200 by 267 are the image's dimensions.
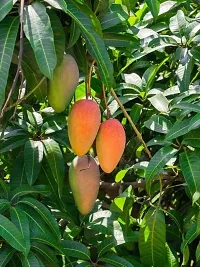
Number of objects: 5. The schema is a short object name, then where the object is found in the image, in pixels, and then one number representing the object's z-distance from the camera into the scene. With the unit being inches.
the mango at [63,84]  38.8
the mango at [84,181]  43.1
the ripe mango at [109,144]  40.4
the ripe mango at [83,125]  39.1
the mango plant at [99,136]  37.6
